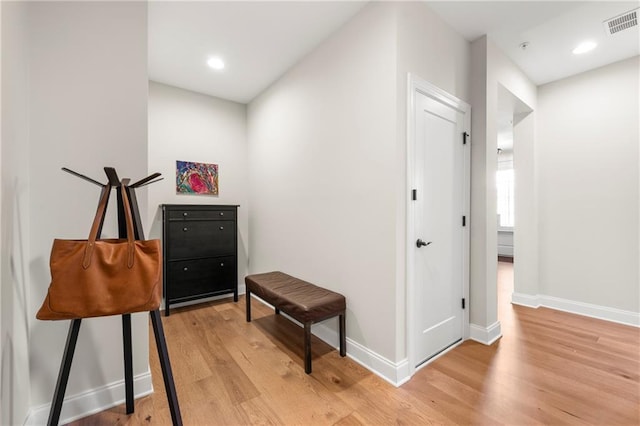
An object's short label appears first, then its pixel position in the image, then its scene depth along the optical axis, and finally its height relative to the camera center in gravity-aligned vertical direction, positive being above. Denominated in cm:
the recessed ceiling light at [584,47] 252 +157
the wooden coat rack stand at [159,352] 110 -60
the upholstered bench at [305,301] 195 -72
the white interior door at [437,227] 198 -13
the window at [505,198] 693 +33
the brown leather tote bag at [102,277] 100 -26
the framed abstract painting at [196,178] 338 +44
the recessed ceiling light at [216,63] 275 +156
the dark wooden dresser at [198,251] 297 -47
